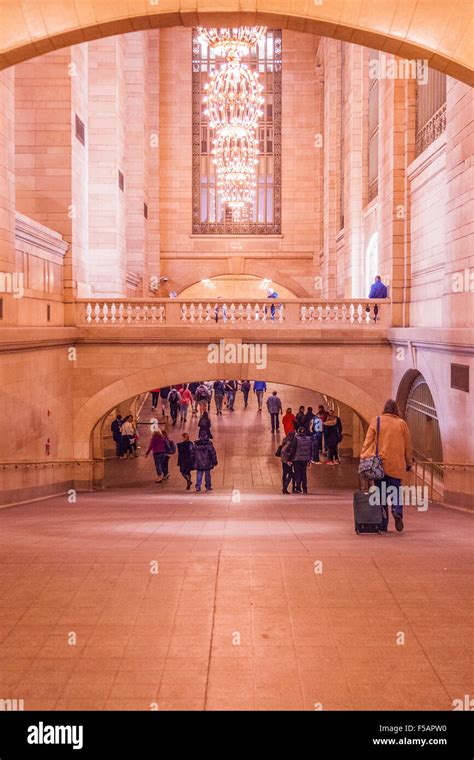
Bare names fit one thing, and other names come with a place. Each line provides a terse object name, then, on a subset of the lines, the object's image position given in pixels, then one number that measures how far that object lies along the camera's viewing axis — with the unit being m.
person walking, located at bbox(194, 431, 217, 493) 15.38
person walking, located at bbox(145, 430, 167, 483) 18.05
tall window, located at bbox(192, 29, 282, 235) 34.06
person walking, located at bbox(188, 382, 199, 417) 31.20
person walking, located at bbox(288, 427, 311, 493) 14.69
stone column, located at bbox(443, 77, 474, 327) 12.34
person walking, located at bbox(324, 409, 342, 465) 21.06
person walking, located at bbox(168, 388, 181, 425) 25.23
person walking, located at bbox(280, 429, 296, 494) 14.83
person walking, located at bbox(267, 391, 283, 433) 23.50
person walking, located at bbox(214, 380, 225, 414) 27.27
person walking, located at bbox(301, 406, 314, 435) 21.41
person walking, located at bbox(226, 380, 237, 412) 28.91
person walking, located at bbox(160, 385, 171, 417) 26.73
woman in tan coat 8.60
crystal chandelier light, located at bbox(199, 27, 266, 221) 18.12
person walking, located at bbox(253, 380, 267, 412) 28.33
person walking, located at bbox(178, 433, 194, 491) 16.30
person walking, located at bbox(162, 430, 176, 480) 18.39
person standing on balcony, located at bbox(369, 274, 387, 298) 18.27
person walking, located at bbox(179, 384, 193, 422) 25.67
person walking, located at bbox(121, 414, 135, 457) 21.30
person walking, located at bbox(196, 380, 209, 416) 26.66
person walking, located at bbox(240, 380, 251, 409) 29.15
